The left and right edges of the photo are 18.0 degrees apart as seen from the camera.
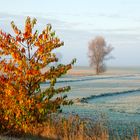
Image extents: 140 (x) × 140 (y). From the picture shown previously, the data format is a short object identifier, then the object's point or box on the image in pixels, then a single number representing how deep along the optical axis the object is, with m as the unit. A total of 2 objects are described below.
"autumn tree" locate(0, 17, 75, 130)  13.53
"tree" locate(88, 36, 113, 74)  110.56
